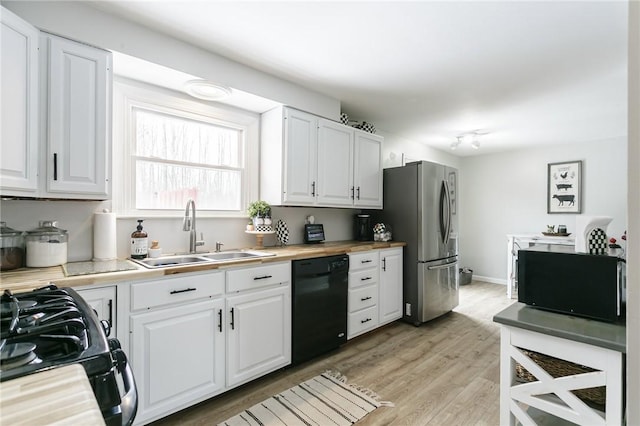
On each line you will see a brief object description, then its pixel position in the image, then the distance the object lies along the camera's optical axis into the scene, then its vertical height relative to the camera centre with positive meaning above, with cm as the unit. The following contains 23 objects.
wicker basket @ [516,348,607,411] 129 -72
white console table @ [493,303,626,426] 115 -59
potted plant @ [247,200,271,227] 278 +2
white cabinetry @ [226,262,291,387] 207 -78
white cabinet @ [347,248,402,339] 295 -79
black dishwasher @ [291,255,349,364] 244 -77
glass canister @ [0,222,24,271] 163 -20
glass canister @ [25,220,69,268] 171 -19
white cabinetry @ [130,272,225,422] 169 -76
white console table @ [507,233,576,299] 450 -44
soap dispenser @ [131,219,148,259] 213 -22
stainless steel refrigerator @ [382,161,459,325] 347 -17
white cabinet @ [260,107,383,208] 279 +53
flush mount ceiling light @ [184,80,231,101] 225 +94
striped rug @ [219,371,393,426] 184 -124
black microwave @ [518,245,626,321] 132 -31
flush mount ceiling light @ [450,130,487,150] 452 +119
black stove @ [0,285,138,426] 60 -30
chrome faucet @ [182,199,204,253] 234 -9
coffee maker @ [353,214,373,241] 380 -17
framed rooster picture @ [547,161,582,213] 485 +46
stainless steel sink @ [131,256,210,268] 206 -33
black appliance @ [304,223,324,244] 328 -21
